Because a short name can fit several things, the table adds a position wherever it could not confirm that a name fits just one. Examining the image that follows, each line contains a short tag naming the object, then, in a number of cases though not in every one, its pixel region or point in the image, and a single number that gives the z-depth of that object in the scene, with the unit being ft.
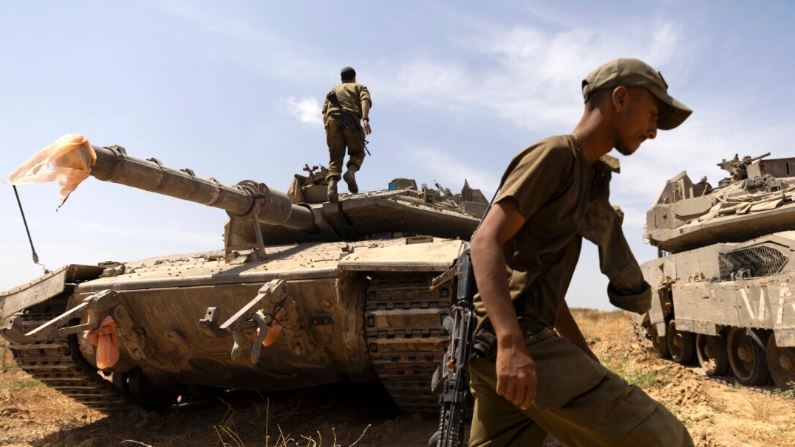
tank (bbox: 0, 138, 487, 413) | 18.58
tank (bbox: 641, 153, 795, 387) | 27.89
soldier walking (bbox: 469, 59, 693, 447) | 6.81
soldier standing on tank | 26.81
